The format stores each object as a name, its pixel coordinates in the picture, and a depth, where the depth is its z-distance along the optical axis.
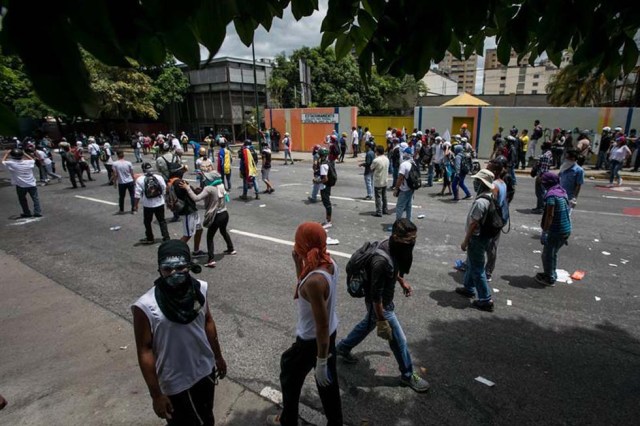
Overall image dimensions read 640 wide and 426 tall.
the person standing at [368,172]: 11.20
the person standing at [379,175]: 8.90
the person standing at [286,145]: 20.30
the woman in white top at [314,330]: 2.62
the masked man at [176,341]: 2.36
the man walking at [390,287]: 3.25
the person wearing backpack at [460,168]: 10.64
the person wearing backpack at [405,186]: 7.84
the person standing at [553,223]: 5.36
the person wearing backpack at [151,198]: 7.14
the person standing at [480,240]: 4.78
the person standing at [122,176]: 9.44
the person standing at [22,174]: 9.33
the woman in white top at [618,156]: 12.91
